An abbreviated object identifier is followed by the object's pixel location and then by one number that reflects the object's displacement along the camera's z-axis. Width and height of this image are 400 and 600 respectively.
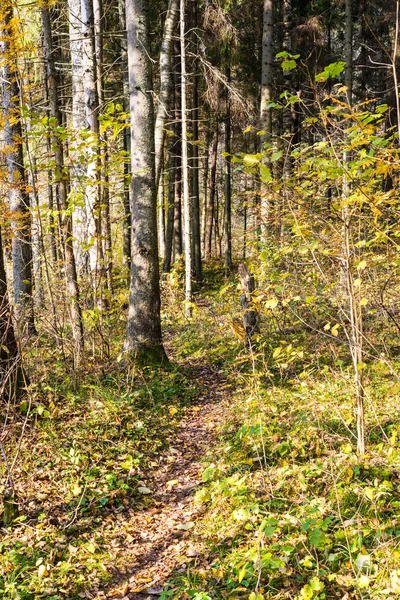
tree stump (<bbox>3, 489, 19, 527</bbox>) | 3.85
